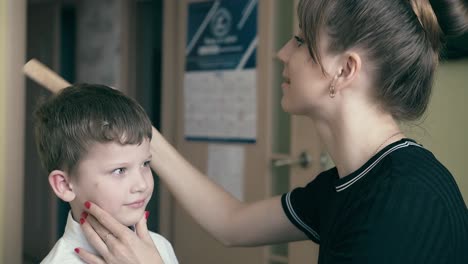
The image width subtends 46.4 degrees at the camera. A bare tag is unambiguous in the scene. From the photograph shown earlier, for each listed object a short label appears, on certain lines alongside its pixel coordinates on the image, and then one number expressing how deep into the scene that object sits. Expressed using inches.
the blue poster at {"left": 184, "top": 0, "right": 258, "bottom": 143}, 108.0
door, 97.6
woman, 38.6
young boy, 43.8
